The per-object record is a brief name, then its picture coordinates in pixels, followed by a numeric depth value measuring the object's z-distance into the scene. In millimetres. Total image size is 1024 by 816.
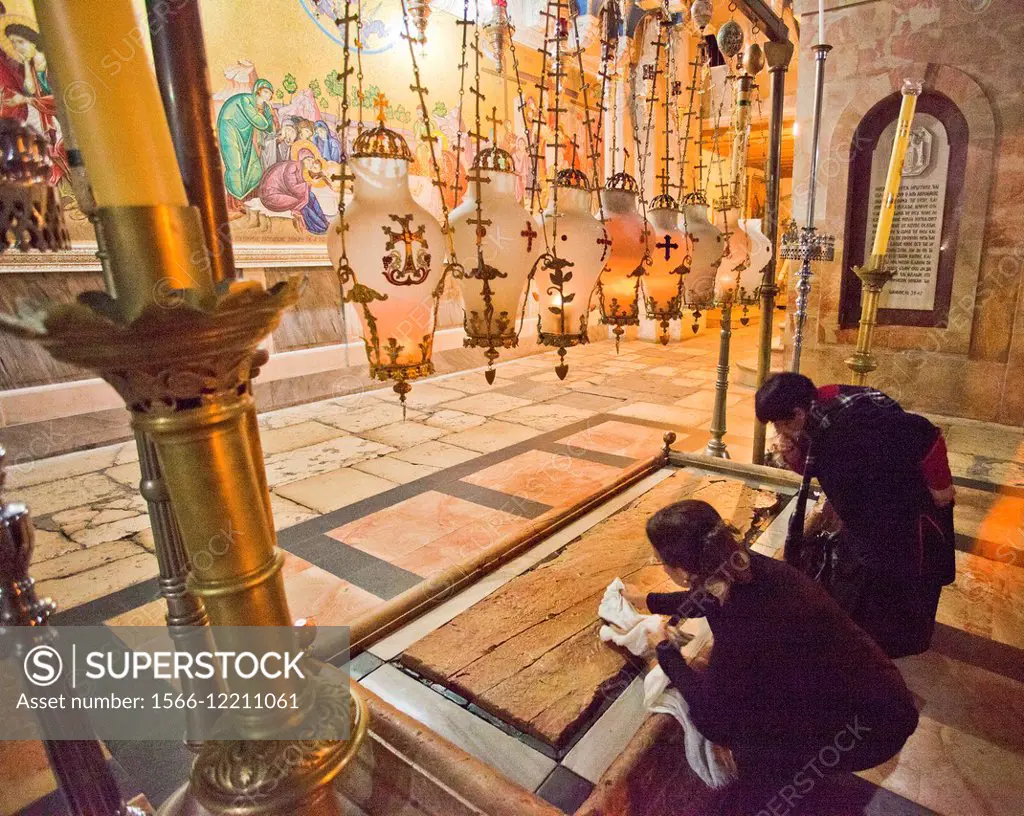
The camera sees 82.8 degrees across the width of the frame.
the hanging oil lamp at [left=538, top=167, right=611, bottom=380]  1366
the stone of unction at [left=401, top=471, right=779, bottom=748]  1789
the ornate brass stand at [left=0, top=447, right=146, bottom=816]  769
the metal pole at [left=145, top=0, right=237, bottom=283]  611
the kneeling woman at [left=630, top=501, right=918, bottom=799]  1691
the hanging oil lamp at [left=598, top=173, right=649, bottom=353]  1474
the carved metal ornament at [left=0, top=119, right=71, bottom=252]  596
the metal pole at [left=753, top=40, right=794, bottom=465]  2768
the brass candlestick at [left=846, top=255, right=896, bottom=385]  2584
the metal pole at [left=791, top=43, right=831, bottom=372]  2631
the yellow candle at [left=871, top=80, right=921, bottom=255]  2422
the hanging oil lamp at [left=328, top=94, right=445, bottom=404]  1119
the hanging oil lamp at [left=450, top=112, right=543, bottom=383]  1255
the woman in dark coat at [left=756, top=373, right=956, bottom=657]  2191
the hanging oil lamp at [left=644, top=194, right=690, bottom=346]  1590
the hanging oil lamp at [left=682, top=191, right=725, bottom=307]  1695
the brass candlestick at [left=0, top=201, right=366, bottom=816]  483
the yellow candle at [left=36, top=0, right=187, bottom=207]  480
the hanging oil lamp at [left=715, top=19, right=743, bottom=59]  2459
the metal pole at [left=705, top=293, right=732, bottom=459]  3900
